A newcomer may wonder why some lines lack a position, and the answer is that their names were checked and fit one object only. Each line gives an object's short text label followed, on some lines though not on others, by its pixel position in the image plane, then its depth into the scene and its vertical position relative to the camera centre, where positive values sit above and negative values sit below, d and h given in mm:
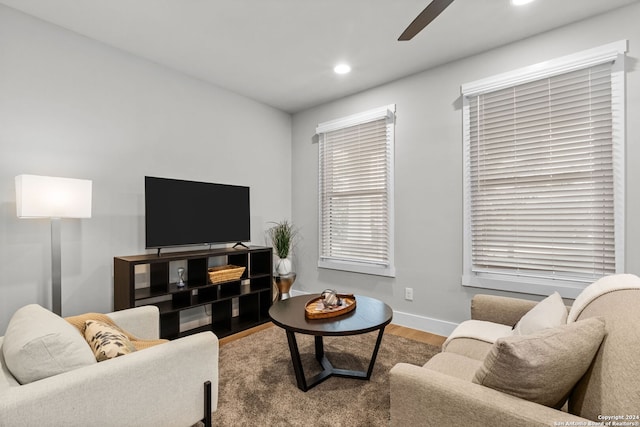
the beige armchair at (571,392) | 978 -631
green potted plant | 4047 -421
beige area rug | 1822 -1184
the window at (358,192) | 3576 +230
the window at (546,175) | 2336 +293
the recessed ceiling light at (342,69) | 3203 +1465
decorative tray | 2100 -678
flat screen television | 2854 -10
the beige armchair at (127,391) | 1060 -682
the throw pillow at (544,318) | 1524 -536
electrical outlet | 3363 -882
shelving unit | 2660 -716
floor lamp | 2047 +70
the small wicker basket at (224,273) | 3115 -618
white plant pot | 4027 -706
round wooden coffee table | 1908 -712
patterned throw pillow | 1386 -594
